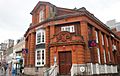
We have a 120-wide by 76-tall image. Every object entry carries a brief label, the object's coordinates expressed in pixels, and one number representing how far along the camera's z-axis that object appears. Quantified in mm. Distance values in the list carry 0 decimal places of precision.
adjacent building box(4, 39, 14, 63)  37347
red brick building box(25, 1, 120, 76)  10599
